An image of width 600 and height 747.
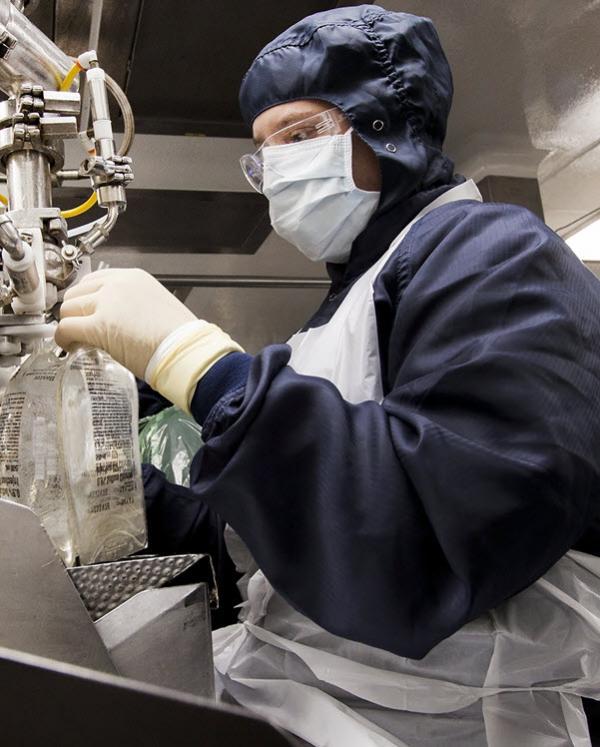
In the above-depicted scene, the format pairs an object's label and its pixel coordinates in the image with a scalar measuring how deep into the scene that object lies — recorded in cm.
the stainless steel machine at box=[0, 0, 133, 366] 84
